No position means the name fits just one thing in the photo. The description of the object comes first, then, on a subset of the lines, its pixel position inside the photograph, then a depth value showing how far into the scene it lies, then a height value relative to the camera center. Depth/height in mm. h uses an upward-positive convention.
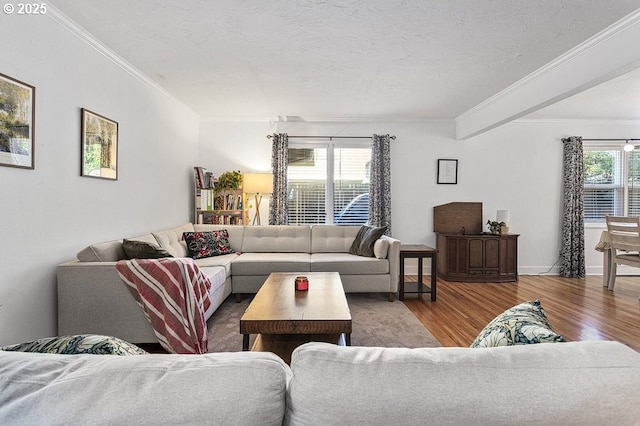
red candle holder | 2836 -615
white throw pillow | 4219 -476
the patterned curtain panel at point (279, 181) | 5496 +435
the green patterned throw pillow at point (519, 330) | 905 -326
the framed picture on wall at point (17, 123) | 2139 +533
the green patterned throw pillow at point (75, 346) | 810 -331
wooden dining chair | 4434 -390
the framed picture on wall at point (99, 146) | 2904 +539
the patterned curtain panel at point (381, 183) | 5531 +424
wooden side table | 4160 -630
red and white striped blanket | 2543 -678
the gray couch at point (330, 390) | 592 -320
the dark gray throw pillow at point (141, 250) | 2881 -358
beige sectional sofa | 2566 -615
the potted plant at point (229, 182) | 5219 +394
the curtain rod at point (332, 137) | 5660 +1171
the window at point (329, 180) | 5715 +474
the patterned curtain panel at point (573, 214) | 5488 -40
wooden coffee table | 2125 -678
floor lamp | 5164 +377
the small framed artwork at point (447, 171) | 5750 +650
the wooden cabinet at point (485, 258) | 5148 -703
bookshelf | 5176 +62
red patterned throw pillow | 4246 -446
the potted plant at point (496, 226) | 5297 -236
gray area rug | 2852 -1087
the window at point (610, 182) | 5762 +493
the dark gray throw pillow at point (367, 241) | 4383 -407
